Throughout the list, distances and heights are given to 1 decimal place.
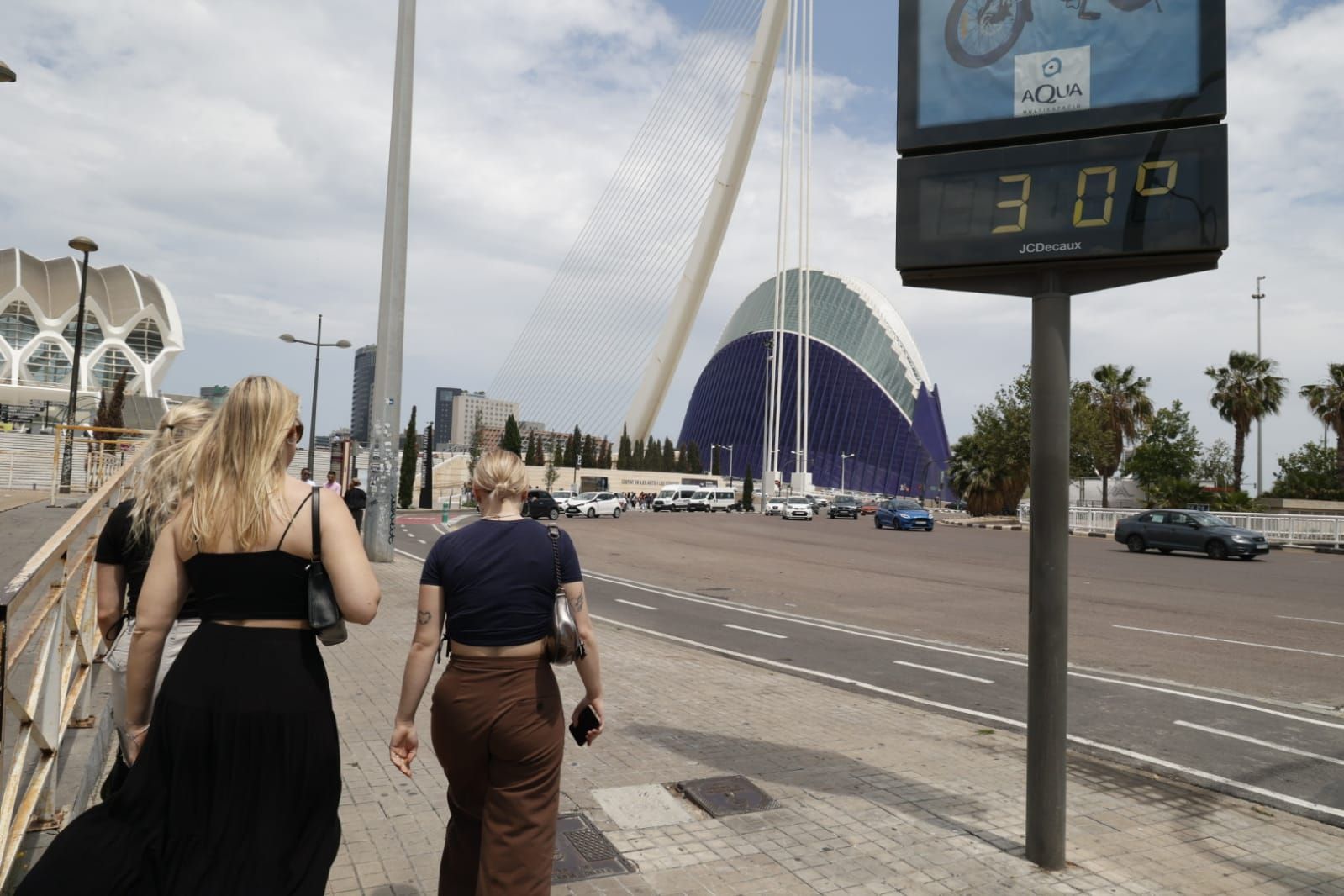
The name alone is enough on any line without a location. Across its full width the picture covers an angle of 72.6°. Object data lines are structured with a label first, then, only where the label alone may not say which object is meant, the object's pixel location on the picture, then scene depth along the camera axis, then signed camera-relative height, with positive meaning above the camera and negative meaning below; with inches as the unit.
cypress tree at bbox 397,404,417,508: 2263.8 +20.7
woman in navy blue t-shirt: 117.1 -27.8
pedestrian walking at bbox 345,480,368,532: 733.9 -17.4
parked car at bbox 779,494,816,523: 1897.1 -31.3
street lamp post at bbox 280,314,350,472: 1240.2 +178.0
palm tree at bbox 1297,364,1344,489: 1717.5 +210.8
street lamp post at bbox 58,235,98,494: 906.1 +82.0
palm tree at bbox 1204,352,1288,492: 1849.2 +242.1
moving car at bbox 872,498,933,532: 1508.4 -29.6
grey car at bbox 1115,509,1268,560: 946.7 -28.1
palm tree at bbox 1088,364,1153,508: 2215.8 +248.7
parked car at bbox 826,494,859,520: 1988.2 -25.6
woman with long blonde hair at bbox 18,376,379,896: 91.1 -22.8
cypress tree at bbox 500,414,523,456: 2628.0 +139.0
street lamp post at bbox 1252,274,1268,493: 1733.5 +126.3
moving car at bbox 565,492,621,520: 1787.6 -36.3
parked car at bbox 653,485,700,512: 2453.2 -20.9
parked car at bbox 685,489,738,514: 2493.8 -24.9
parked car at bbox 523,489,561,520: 1363.2 -30.1
